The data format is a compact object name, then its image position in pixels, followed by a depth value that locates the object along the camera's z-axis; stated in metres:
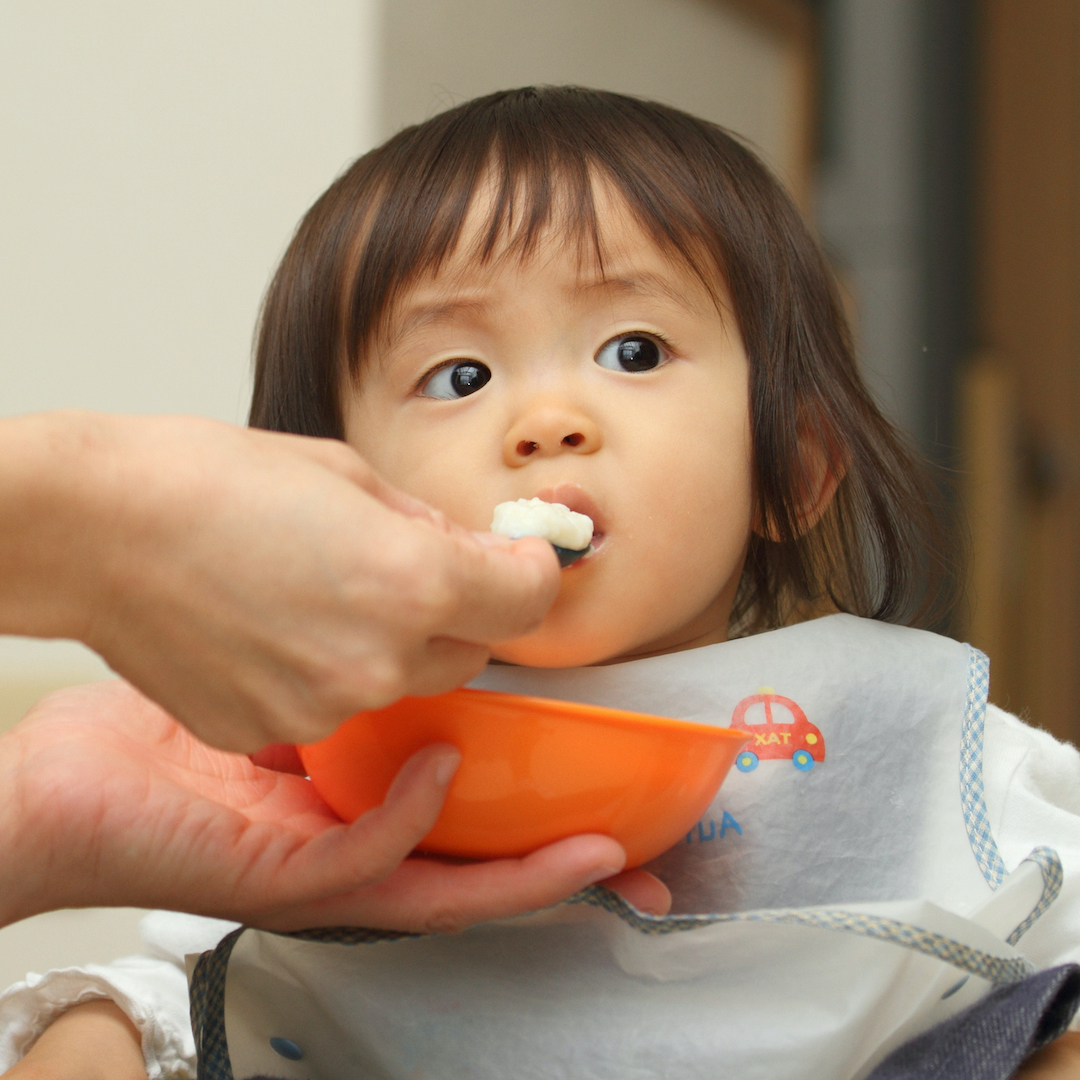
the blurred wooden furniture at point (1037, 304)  2.45
